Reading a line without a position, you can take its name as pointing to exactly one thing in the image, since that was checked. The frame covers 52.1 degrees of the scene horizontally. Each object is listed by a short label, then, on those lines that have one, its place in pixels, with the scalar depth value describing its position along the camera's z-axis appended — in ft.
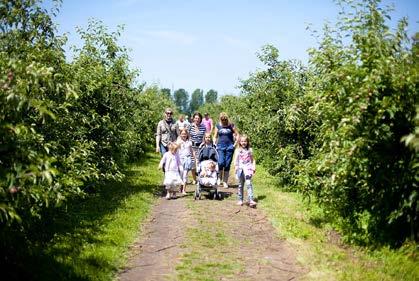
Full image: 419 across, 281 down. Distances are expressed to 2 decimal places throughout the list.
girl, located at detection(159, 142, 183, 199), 39.75
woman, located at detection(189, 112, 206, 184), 47.80
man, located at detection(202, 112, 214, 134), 62.77
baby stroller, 38.68
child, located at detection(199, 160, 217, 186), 38.60
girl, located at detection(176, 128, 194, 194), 43.32
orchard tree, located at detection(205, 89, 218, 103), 442.59
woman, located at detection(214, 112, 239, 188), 43.93
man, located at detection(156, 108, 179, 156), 45.19
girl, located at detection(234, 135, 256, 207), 36.24
